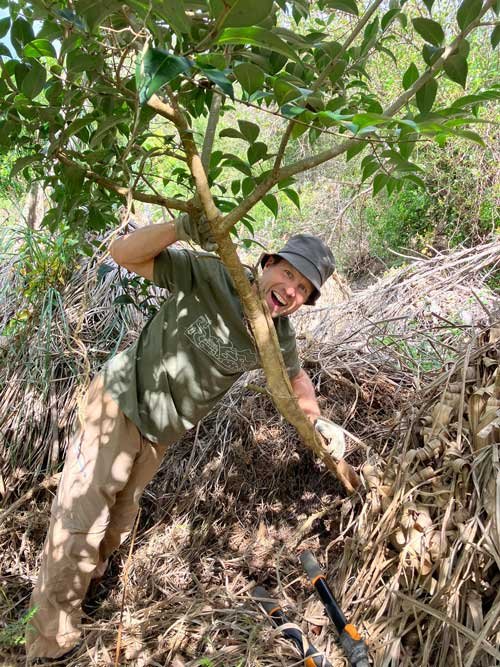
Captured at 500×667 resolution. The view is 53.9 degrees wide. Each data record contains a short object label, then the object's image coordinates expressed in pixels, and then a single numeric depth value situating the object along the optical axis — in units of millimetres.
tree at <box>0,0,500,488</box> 744
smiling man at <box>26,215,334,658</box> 1780
